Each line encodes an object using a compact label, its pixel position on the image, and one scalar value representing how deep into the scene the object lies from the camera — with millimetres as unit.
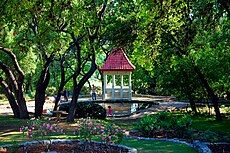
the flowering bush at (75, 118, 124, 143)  12711
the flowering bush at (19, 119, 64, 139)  14391
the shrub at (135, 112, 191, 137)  15680
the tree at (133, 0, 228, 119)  12781
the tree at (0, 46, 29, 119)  22438
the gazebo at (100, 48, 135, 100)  38094
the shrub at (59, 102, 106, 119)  25859
